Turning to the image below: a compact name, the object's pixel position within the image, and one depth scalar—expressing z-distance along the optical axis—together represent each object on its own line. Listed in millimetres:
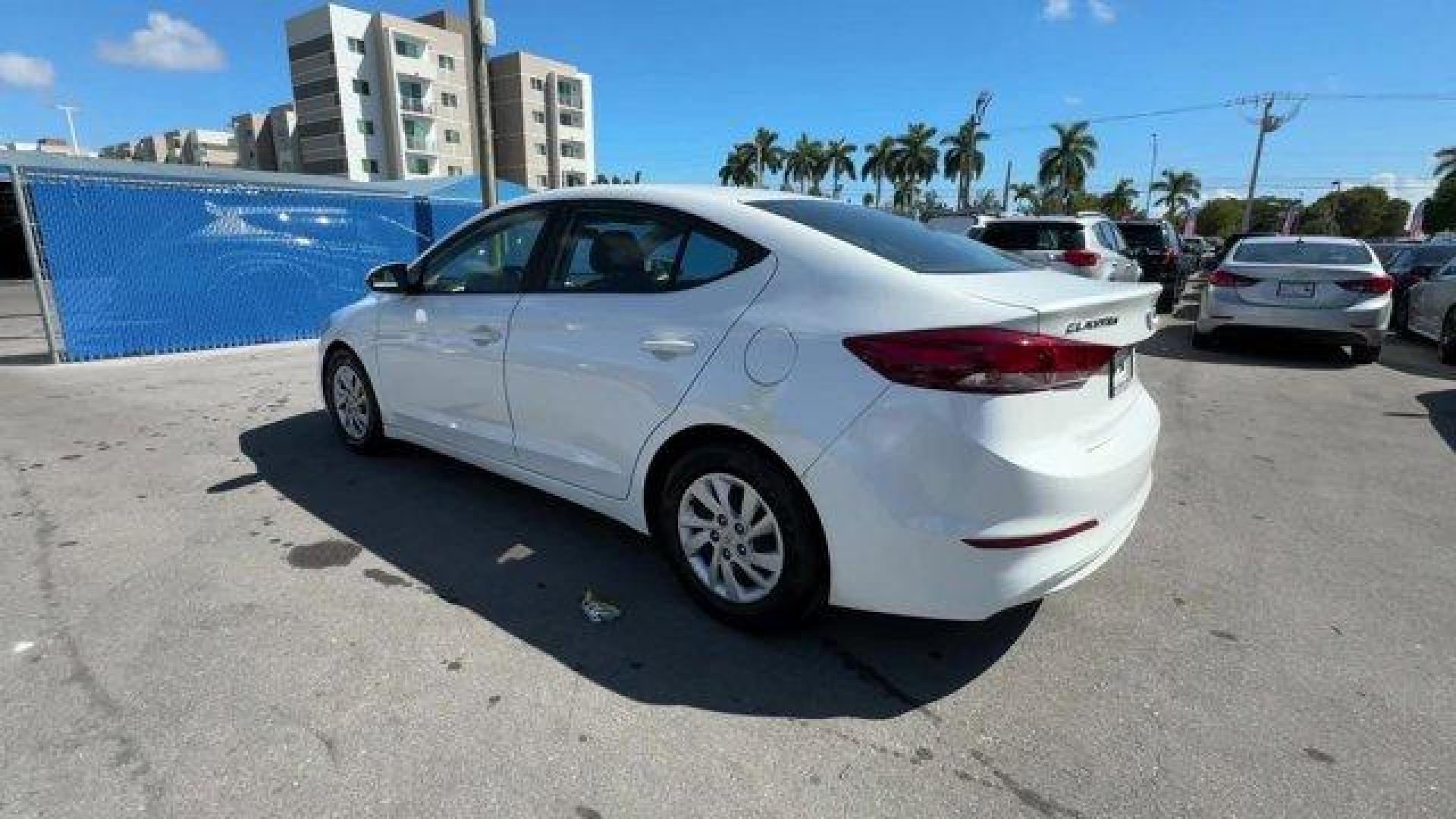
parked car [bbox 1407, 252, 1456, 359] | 9281
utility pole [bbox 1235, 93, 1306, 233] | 45344
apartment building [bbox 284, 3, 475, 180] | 60000
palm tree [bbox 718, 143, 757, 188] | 76750
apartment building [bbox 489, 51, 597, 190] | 68188
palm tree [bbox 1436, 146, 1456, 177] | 65438
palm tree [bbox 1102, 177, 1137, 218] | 85625
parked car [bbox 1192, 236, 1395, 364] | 8281
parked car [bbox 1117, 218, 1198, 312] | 13602
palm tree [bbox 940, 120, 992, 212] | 37812
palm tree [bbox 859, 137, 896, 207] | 71812
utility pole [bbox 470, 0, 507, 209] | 10234
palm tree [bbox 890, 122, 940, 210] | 69438
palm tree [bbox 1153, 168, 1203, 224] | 81688
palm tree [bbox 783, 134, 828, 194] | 76625
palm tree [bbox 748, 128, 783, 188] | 74188
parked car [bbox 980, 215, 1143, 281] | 9461
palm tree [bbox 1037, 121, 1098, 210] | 63656
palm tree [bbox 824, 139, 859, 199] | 76062
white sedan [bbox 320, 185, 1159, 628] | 2316
